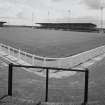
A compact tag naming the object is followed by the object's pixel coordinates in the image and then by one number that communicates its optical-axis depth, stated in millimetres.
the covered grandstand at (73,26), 94062
